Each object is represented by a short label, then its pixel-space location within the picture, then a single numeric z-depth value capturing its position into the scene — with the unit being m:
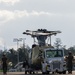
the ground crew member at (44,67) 40.13
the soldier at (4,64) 39.71
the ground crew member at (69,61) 41.53
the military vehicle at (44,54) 39.38
